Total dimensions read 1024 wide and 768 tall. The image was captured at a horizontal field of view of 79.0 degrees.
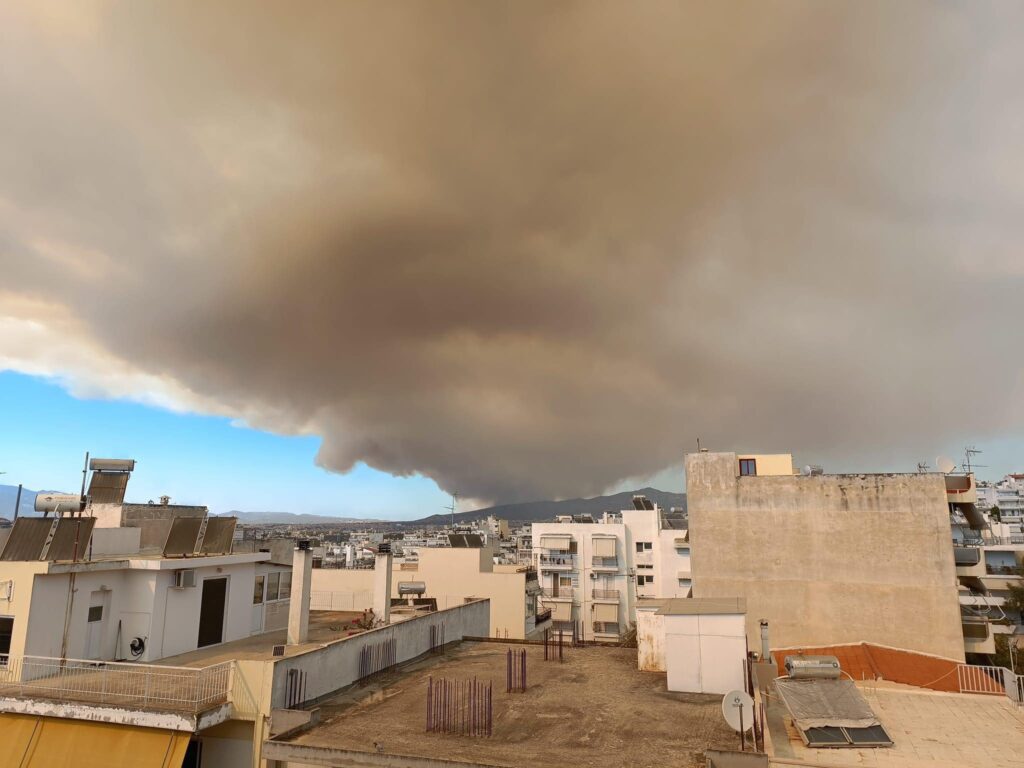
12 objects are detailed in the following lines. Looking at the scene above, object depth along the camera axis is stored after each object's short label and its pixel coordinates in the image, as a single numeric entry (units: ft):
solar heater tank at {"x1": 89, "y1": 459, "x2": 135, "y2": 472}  105.19
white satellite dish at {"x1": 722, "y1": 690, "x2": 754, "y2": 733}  48.03
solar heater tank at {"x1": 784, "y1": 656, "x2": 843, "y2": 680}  61.52
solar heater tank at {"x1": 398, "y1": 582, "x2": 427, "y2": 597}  131.44
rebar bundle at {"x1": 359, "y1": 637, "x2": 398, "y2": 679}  69.10
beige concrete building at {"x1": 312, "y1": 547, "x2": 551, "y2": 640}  180.45
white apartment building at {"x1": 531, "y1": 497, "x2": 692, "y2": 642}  271.69
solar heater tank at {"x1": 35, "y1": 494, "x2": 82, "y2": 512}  73.05
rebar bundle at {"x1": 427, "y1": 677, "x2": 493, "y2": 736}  51.83
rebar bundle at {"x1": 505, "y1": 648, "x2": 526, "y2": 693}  64.18
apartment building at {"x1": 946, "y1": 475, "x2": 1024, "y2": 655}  122.31
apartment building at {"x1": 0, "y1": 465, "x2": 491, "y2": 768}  52.19
